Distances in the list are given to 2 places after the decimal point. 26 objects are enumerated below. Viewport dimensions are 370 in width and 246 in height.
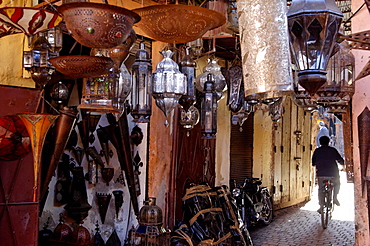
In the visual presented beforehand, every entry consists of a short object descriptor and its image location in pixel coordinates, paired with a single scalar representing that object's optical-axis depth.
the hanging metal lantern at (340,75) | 3.39
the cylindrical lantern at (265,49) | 1.80
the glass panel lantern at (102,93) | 3.48
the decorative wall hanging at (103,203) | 5.41
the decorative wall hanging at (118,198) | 5.66
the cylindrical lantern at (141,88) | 3.77
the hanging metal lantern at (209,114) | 4.58
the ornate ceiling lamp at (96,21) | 2.11
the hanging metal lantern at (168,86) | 3.62
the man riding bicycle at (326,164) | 8.50
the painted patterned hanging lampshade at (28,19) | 2.53
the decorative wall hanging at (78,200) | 4.91
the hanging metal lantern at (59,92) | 4.39
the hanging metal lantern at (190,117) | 5.17
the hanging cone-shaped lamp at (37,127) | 3.33
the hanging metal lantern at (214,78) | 4.51
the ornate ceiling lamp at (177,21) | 2.38
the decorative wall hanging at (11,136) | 3.60
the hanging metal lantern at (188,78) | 4.17
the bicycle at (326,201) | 8.34
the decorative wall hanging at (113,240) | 5.44
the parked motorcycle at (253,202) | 7.57
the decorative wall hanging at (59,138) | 4.14
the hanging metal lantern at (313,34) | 2.01
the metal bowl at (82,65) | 2.61
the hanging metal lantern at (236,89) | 4.61
